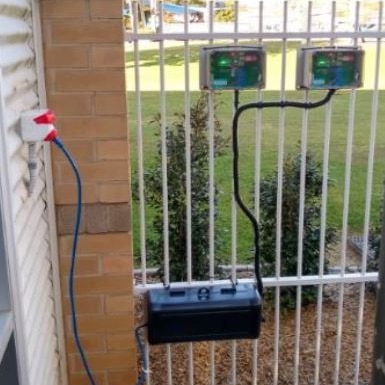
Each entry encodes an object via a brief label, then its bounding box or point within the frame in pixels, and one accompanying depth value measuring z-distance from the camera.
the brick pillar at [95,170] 2.39
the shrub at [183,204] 3.35
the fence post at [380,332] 1.94
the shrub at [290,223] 3.50
